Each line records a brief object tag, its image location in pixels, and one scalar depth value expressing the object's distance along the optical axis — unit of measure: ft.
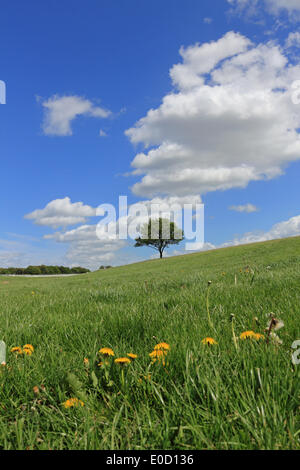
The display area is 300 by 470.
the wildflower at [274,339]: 7.42
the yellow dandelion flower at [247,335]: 7.52
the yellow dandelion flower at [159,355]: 7.02
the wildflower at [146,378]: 6.34
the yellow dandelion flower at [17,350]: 8.70
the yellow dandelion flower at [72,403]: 5.92
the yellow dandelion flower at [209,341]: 7.47
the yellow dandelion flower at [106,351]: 7.23
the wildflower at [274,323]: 6.86
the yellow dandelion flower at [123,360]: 6.70
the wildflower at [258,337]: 7.65
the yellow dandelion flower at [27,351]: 8.67
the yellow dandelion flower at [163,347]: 7.17
